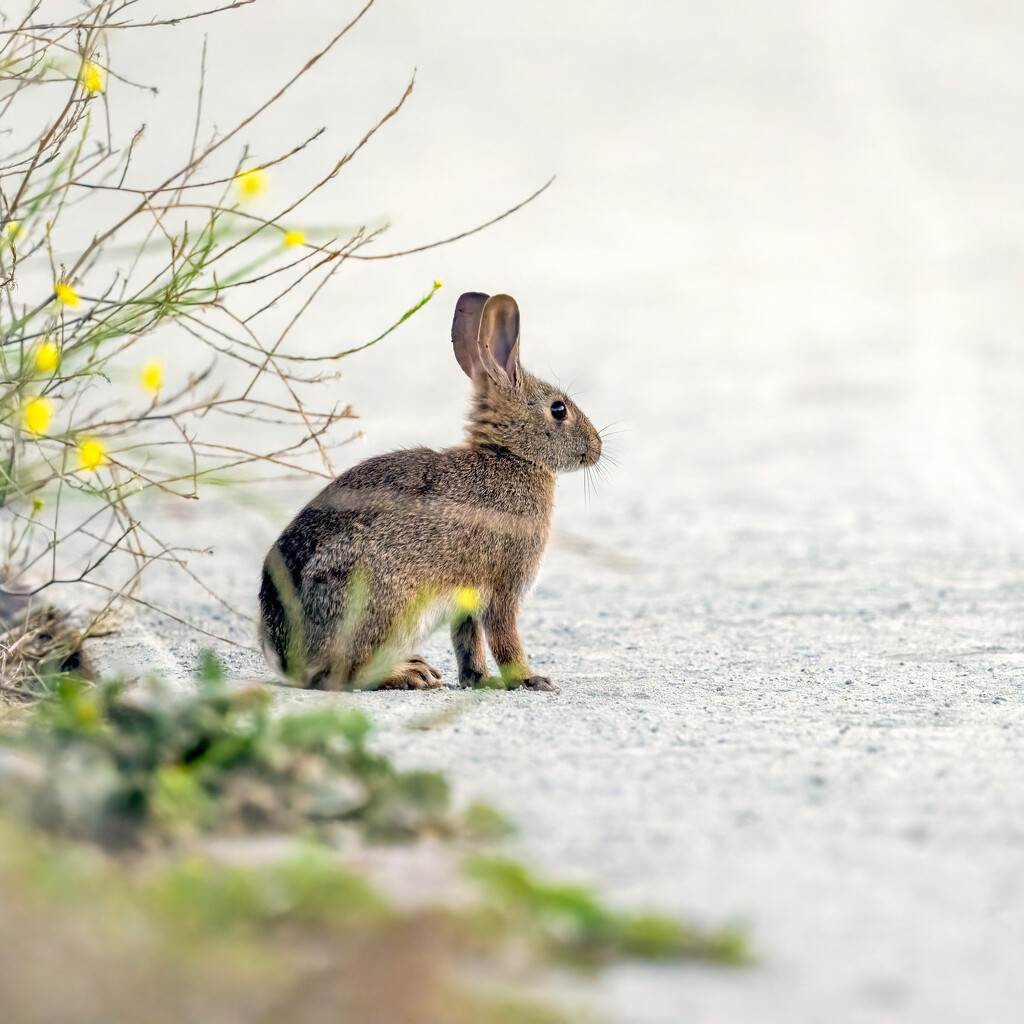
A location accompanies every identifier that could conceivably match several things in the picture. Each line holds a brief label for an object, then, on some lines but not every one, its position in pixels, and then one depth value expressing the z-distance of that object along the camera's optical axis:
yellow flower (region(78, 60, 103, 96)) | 8.08
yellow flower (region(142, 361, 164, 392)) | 7.62
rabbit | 9.73
